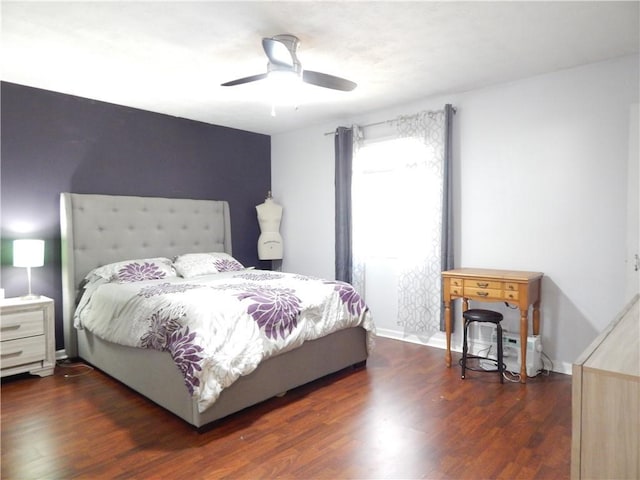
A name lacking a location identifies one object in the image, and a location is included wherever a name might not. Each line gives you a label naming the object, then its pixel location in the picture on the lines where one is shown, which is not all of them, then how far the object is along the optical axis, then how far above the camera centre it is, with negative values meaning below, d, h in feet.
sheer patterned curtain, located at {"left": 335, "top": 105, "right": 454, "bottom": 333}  12.72 +0.66
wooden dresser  3.69 -1.76
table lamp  10.35 -0.57
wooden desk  10.00 -1.58
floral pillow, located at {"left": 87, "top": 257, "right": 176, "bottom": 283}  11.34 -1.18
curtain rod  13.88 +3.68
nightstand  10.05 -2.68
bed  8.22 -2.44
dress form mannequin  16.72 -0.12
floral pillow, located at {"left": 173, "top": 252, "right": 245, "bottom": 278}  12.71 -1.11
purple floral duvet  7.60 -1.93
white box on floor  10.45 -3.25
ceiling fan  7.87 +3.34
